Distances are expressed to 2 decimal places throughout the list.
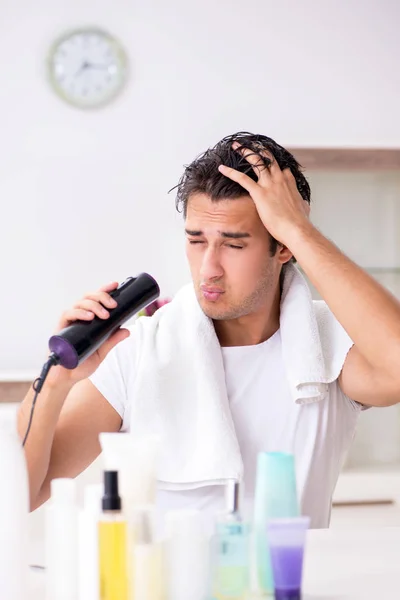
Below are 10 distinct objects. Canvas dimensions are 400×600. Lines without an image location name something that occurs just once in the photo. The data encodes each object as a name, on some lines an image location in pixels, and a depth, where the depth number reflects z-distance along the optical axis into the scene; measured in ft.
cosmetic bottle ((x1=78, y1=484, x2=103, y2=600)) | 7.99
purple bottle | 7.97
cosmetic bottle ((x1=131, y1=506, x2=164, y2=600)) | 8.00
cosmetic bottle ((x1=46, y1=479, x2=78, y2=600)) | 8.06
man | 9.94
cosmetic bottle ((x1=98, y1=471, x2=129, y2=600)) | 7.95
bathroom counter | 8.50
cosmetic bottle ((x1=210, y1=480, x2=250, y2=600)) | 8.12
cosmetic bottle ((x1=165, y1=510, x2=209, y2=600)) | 8.07
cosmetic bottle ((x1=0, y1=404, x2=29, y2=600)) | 8.01
